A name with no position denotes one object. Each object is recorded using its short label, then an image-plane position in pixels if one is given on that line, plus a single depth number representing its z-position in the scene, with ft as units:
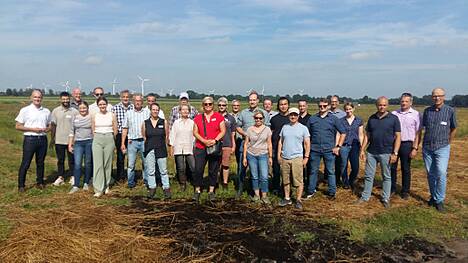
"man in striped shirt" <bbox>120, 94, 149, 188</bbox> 26.58
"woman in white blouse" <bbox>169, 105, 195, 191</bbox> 25.85
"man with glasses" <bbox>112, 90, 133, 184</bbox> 27.78
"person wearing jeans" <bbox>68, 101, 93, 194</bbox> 25.96
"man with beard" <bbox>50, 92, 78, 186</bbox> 27.14
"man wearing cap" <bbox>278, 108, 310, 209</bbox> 23.38
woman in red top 24.57
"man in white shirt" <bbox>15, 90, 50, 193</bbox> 25.49
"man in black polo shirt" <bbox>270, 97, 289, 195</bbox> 25.14
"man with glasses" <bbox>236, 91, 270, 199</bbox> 25.50
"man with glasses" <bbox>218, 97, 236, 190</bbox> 26.43
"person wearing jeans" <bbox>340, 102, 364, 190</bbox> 26.90
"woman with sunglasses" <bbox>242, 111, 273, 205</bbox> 23.81
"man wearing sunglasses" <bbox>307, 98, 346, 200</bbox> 24.67
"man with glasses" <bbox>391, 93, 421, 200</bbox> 24.21
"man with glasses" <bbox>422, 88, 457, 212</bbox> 22.67
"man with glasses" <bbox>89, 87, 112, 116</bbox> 27.69
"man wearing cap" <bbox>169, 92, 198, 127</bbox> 27.79
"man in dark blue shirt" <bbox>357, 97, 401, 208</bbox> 23.16
